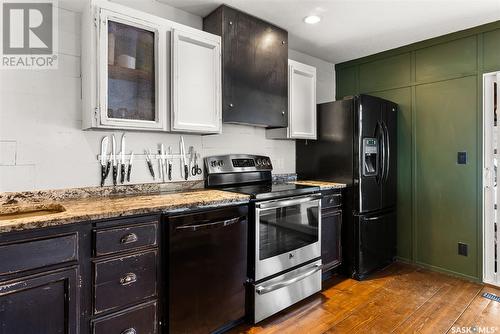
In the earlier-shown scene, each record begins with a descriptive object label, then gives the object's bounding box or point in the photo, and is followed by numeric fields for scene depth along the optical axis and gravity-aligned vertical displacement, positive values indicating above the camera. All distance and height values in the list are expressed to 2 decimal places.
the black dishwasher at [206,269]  1.69 -0.65
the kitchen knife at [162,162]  2.30 +0.05
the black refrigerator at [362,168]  2.84 -0.02
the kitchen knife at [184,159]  2.42 +0.08
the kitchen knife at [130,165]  2.13 +0.03
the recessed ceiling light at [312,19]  2.54 +1.33
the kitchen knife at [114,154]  2.07 +0.11
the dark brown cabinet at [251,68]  2.36 +0.88
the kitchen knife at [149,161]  2.23 +0.05
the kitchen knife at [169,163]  2.34 +0.04
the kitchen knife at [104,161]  2.03 +0.05
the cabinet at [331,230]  2.73 -0.61
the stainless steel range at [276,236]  2.10 -0.55
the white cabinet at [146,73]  1.77 +0.66
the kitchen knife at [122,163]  2.11 +0.04
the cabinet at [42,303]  1.22 -0.60
